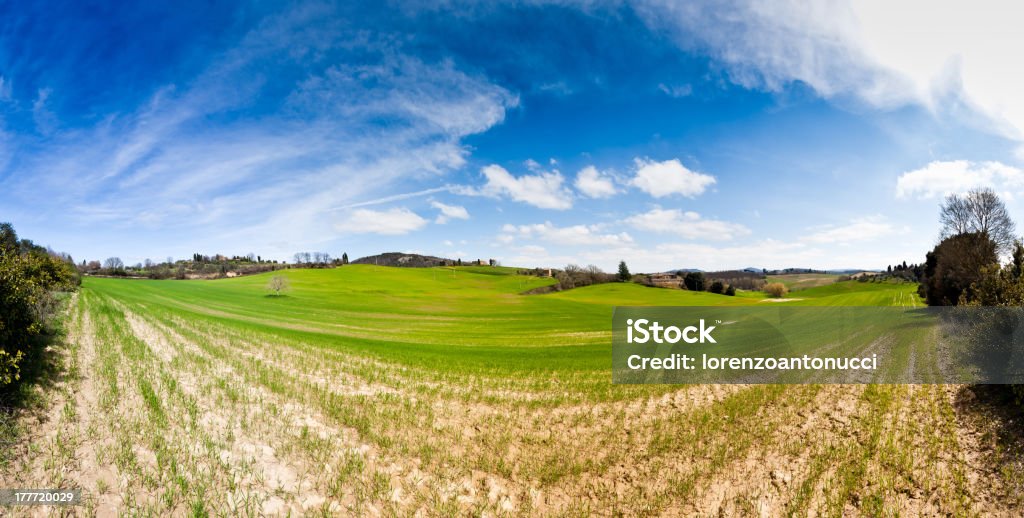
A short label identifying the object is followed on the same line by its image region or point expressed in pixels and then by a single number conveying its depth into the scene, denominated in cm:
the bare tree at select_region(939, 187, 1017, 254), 4162
